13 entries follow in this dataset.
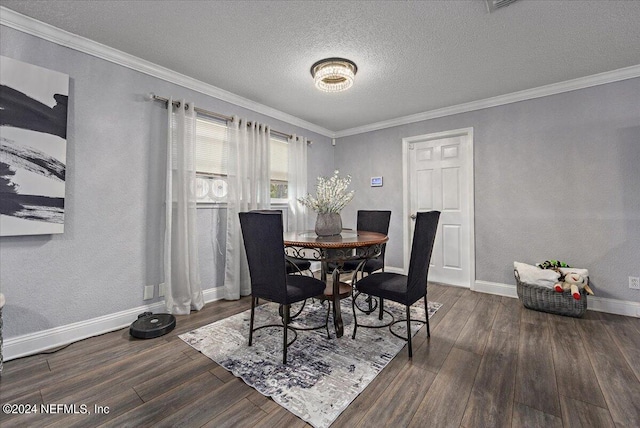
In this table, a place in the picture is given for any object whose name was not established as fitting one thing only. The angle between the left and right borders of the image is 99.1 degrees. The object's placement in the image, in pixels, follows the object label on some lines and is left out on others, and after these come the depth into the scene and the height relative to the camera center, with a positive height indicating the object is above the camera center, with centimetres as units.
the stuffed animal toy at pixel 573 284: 264 -67
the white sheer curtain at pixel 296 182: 401 +51
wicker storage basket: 265 -85
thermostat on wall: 443 +58
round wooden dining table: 205 -27
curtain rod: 262 +115
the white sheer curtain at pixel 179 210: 271 +7
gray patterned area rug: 154 -101
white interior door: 371 +32
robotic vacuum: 223 -92
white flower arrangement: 252 +18
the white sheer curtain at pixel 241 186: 322 +38
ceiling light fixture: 249 +134
